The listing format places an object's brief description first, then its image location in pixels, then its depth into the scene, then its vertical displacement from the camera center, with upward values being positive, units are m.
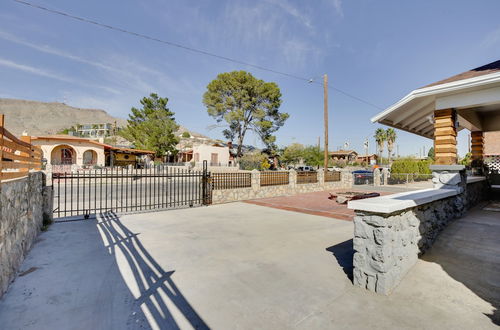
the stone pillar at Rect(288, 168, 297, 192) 15.24 -0.91
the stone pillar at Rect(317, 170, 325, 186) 17.58 -0.90
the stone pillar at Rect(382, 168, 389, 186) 21.94 -1.05
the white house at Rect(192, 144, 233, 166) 40.00 +2.25
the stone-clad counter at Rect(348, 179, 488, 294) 3.03 -1.06
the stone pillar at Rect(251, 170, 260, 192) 12.84 -0.82
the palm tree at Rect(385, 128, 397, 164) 49.70 +6.32
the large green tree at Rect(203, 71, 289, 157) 36.06 +10.65
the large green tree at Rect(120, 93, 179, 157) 39.03 +6.96
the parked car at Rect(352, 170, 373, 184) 22.91 -1.18
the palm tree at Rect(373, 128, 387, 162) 51.19 +6.62
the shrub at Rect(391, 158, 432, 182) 24.98 -0.20
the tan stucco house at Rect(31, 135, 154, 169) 27.03 +2.30
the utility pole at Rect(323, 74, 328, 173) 18.40 +5.01
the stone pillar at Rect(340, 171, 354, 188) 19.44 -1.08
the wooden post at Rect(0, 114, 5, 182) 2.88 +0.43
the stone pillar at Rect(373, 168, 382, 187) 21.44 -1.02
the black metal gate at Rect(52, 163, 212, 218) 9.05 -1.76
